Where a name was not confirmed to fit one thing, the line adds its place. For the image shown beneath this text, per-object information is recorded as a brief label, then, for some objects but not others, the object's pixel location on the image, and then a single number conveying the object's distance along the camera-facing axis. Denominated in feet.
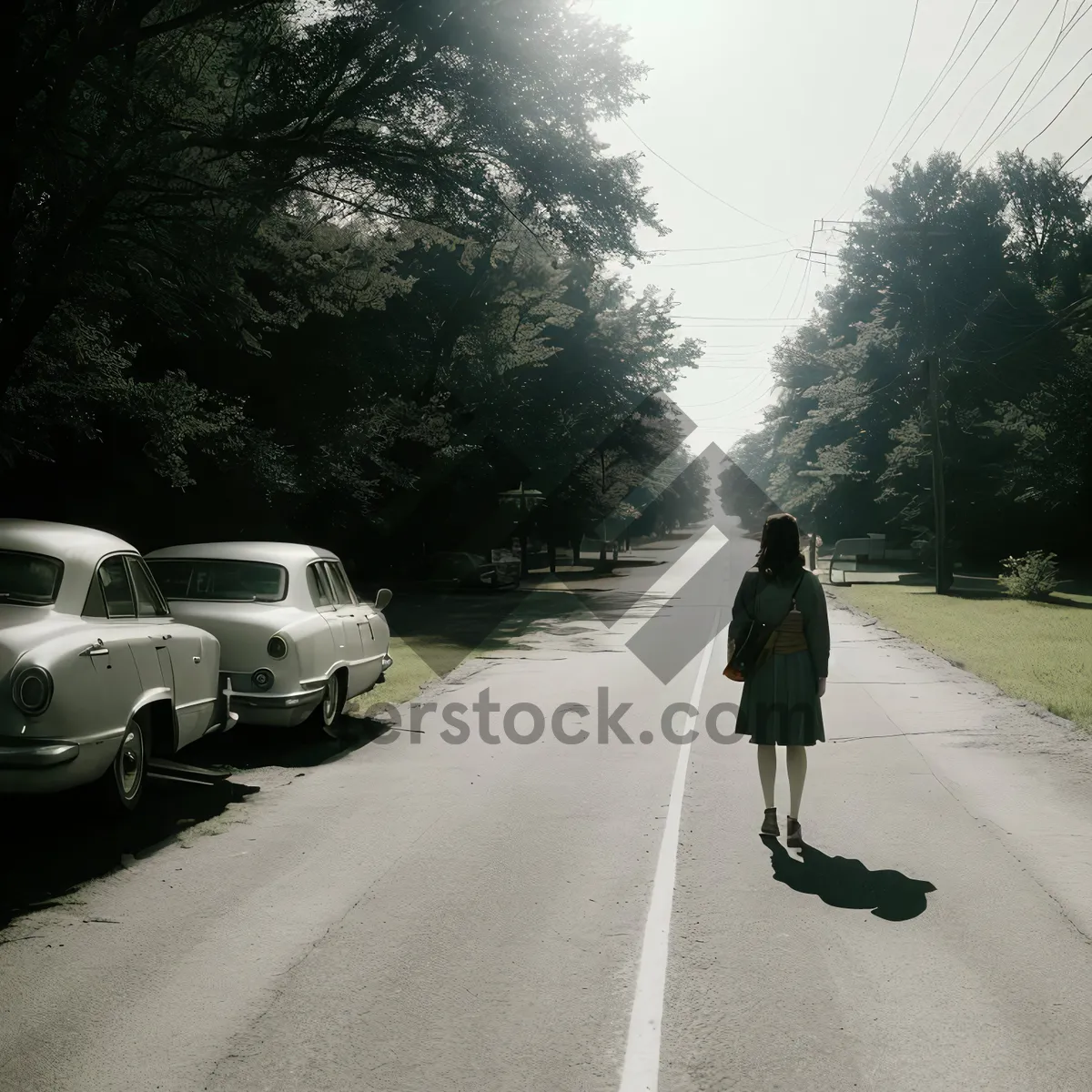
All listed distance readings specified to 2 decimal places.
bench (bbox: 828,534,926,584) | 198.59
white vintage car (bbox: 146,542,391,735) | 32.86
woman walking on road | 24.06
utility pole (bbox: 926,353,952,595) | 128.88
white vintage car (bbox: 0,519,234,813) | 20.61
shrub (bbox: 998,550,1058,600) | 111.55
